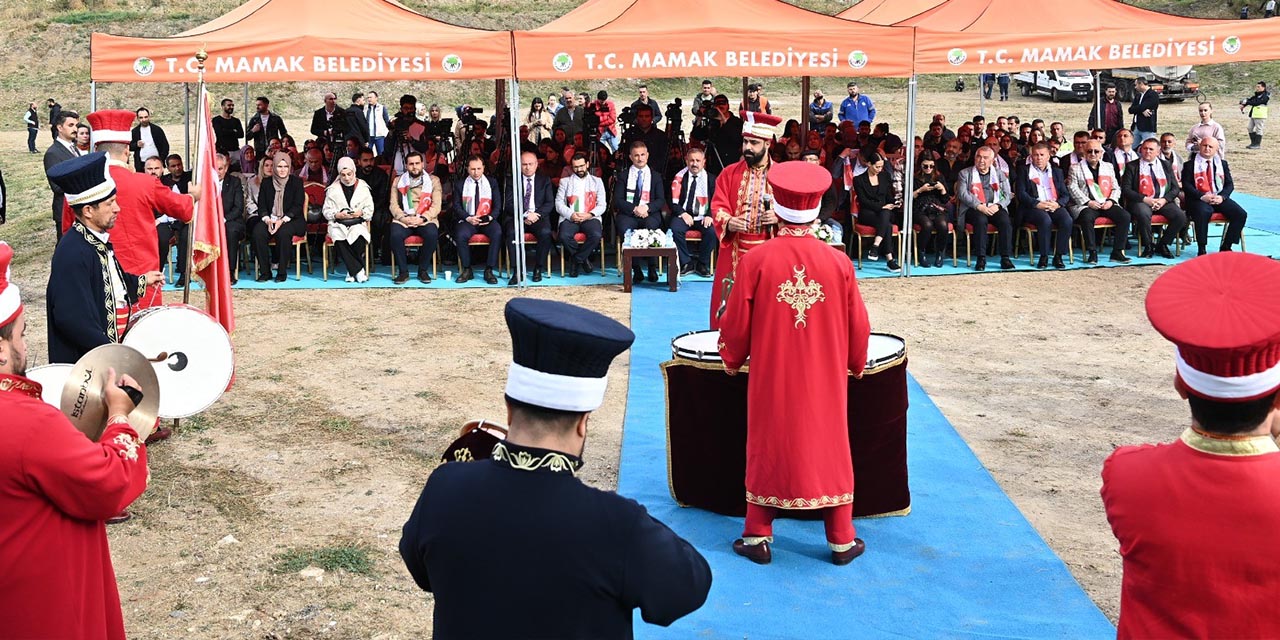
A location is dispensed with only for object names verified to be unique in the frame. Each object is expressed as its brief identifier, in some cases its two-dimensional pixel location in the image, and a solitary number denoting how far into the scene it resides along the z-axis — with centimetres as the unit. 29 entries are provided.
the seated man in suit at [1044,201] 1377
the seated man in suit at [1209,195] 1386
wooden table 1253
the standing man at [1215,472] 270
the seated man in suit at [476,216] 1332
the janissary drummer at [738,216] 768
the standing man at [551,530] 262
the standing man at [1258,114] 2534
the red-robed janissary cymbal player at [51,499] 316
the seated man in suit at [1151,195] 1391
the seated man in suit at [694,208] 1330
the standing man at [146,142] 1574
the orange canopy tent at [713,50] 1247
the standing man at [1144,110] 1950
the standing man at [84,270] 610
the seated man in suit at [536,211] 1333
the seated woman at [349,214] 1334
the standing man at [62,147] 1249
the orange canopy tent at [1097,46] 1309
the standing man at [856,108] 2416
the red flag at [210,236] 815
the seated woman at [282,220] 1338
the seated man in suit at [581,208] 1341
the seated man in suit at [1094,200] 1394
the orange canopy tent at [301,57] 1213
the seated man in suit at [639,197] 1320
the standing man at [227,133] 1612
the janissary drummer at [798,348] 550
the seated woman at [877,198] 1376
